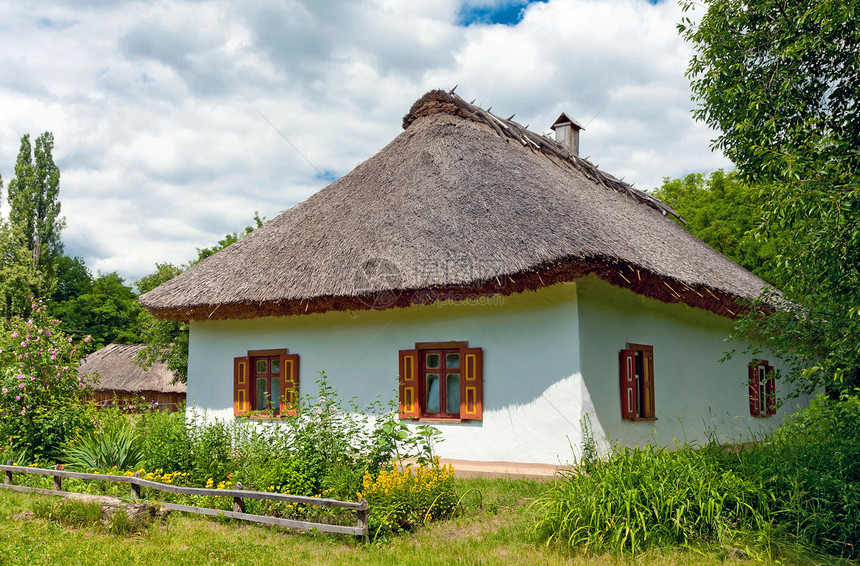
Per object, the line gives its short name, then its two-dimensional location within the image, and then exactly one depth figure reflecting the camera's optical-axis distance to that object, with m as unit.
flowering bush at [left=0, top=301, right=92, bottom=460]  8.86
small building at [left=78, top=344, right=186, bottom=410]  21.84
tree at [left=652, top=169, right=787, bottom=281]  20.56
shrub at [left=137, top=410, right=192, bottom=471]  7.30
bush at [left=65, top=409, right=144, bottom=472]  8.08
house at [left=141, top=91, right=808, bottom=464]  8.30
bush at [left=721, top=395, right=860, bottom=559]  4.95
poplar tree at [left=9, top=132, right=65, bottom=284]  27.97
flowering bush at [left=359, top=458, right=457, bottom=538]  5.58
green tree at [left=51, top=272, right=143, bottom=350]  35.19
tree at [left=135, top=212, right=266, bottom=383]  15.54
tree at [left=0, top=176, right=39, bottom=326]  22.94
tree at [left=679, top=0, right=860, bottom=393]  5.43
